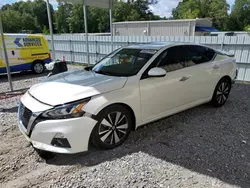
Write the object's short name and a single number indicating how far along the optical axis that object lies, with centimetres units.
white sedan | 263
